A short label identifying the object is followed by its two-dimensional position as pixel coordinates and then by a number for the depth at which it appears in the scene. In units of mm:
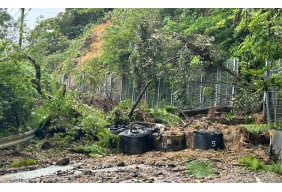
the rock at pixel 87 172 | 5785
